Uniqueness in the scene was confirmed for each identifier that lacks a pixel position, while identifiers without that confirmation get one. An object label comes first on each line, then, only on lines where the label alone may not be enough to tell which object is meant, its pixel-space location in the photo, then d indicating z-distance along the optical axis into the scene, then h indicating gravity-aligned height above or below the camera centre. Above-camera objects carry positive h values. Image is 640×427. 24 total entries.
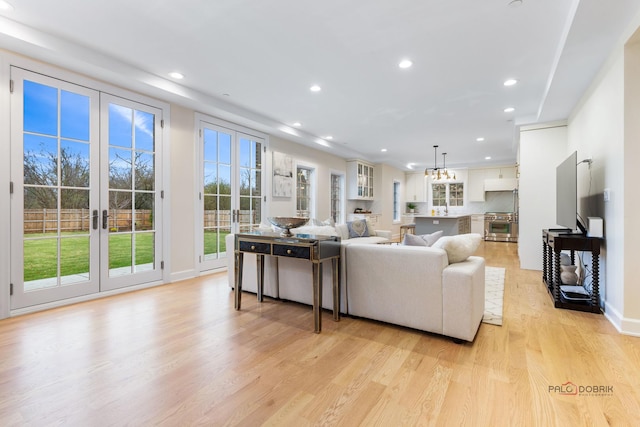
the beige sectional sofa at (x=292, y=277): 2.89 -0.69
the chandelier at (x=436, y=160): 7.30 +1.63
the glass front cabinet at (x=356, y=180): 8.30 +0.92
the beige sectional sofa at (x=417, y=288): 2.28 -0.62
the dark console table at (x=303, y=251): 2.53 -0.34
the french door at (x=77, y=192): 2.96 +0.25
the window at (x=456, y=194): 10.45 +0.66
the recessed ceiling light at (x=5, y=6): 2.36 +1.65
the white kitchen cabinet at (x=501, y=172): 9.65 +1.30
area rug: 2.81 -0.96
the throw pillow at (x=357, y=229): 5.52 -0.29
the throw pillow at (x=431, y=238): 2.94 -0.25
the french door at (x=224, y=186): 4.71 +0.46
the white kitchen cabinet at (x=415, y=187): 11.03 +0.94
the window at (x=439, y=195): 10.80 +0.64
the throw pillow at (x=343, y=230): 5.29 -0.31
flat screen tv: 3.12 +0.18
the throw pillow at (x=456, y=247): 2.52 -0.29
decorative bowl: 2.96 -0.10
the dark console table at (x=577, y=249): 2.93 -0.48
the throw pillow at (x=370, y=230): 5.75 -0.33
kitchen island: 7.19 -0.28
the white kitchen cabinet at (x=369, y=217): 8.23 -0.11
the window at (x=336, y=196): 8.03 +0.46
